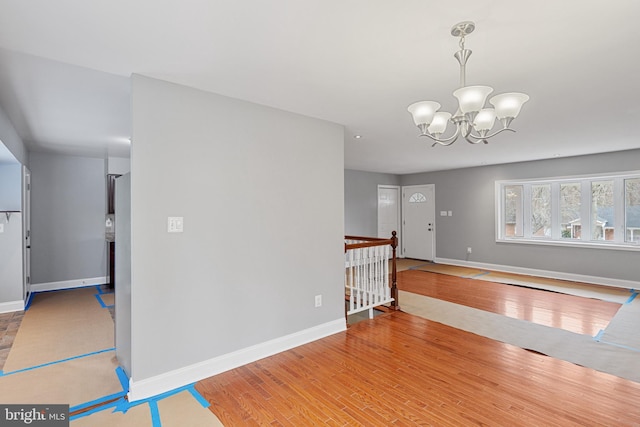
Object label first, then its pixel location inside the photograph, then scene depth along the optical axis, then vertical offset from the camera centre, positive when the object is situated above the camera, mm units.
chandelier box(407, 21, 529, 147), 1672 +610
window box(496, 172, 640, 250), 5379 +33
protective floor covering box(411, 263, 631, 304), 4926 -1282
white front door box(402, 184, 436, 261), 8102 -192
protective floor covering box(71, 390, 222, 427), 1989 -1315
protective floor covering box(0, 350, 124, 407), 2277 -1304
